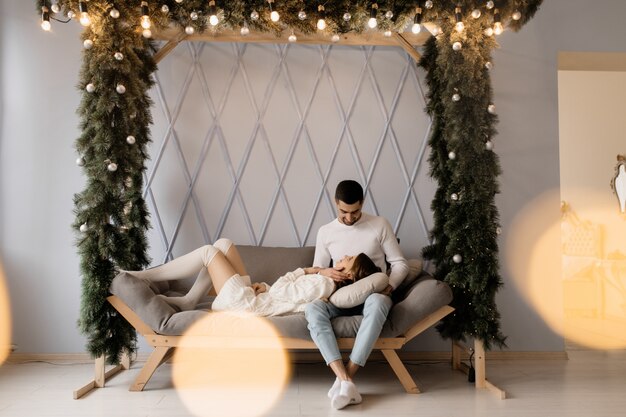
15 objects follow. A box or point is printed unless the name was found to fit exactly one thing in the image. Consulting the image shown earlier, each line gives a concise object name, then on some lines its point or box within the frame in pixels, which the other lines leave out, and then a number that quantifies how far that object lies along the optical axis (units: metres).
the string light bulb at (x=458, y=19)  2.83
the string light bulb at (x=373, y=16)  2.90
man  2.59
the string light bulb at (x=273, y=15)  2.84
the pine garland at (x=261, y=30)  2.79
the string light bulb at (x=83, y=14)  2.69
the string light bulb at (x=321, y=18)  2.92
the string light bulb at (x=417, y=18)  2.88
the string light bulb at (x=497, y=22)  2.87
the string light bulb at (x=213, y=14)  2.86
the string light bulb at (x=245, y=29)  2.94
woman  2.78
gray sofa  2.67
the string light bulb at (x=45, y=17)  2.71
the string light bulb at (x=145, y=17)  2.80
